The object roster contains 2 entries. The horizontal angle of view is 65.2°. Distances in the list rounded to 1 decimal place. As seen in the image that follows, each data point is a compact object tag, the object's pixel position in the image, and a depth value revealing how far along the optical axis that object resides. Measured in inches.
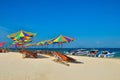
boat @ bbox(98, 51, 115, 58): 623.3
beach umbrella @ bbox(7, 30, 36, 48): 315.4
